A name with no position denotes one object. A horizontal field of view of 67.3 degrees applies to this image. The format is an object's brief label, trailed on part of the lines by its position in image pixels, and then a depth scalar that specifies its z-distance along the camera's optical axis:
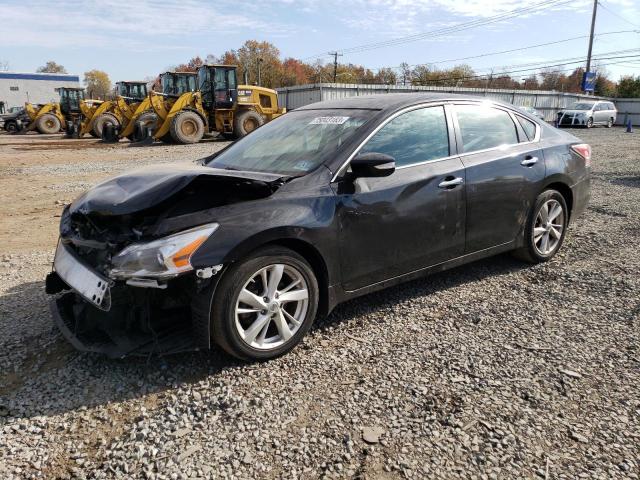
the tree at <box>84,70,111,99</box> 123.19
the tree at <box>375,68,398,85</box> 76.04
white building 68.51
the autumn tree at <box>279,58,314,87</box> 83.00
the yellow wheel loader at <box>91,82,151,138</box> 21.97
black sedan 2.75
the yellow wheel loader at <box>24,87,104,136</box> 30.23
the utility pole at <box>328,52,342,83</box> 72.26
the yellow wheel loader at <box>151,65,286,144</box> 19.27
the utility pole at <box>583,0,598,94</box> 45.33
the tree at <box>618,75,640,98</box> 52.61
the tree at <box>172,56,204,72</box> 87.26
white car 30.94
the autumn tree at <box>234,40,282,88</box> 79.44
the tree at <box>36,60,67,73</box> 112.75
